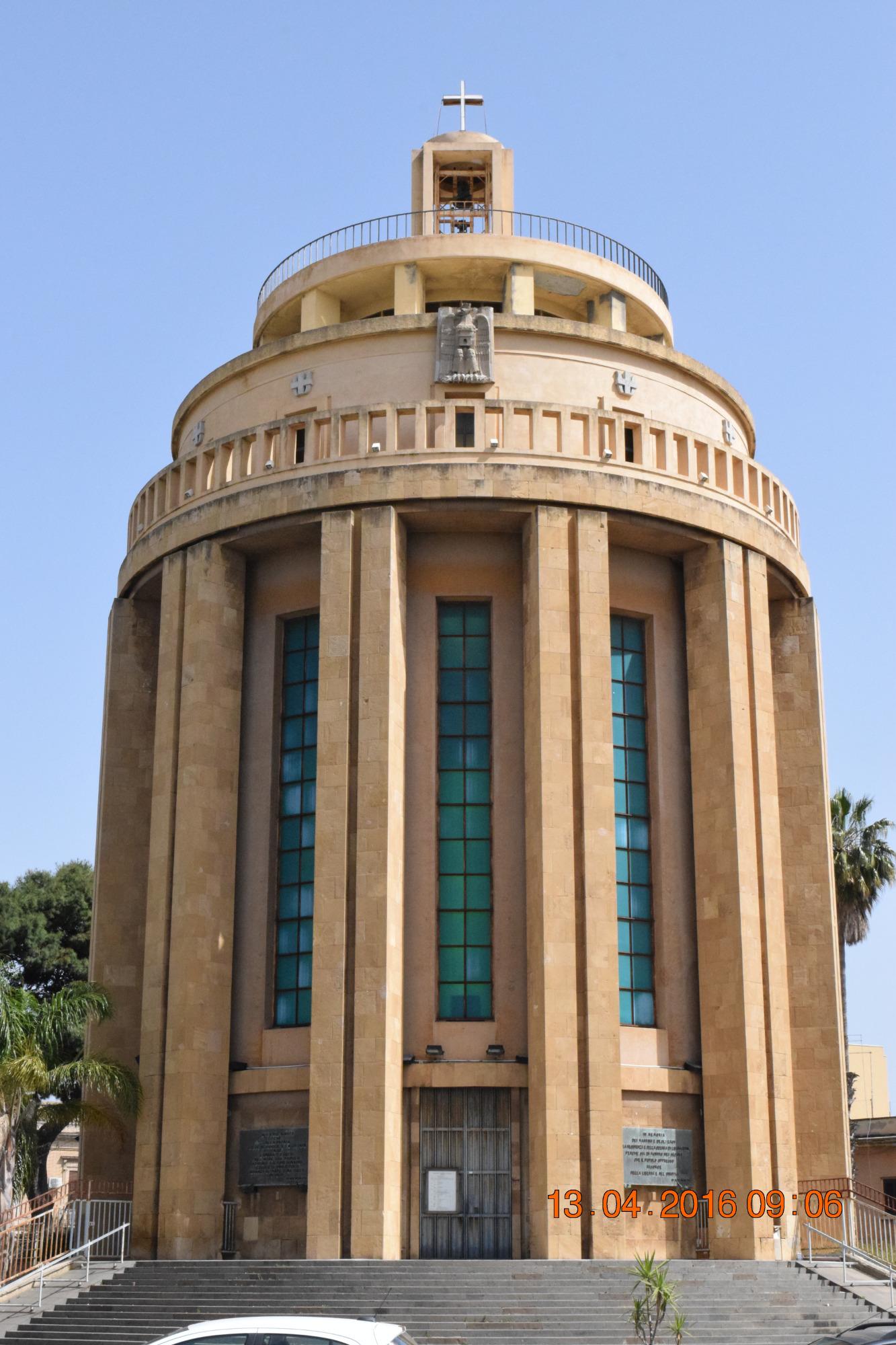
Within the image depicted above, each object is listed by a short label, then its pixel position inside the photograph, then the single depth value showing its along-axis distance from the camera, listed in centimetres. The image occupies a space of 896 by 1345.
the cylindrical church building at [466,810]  2517
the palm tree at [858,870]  4300
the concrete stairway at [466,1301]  2022
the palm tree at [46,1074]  2398
